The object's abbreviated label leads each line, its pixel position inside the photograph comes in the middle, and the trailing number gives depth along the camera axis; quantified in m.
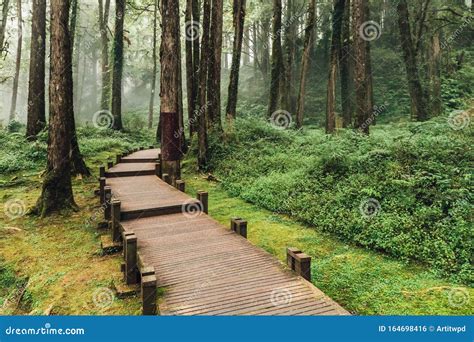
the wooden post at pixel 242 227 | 8.39
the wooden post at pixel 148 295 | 5.28
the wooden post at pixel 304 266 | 6.10
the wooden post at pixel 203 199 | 10.20
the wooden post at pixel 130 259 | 6.65
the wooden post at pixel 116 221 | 8.87
